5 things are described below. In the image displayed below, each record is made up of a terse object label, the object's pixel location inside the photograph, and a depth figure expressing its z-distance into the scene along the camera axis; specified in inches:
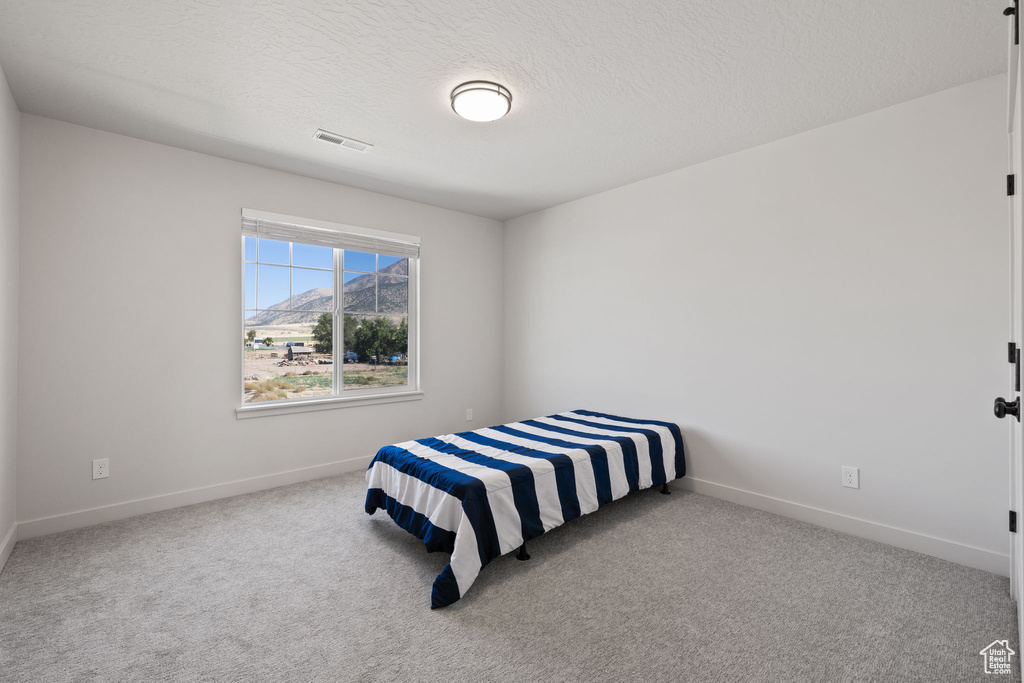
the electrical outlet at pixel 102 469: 115.7
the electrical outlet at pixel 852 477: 109.0
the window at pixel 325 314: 144.5
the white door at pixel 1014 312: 58.0
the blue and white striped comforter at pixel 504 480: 89.1
